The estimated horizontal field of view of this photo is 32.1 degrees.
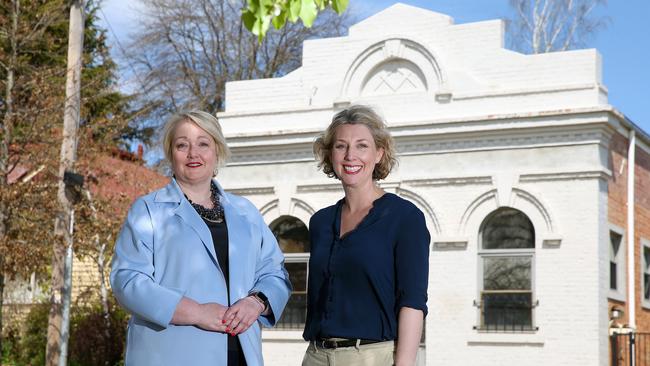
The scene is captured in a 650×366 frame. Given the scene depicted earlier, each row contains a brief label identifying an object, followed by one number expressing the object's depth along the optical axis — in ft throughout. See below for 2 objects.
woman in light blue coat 15.17
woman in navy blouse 15.75
